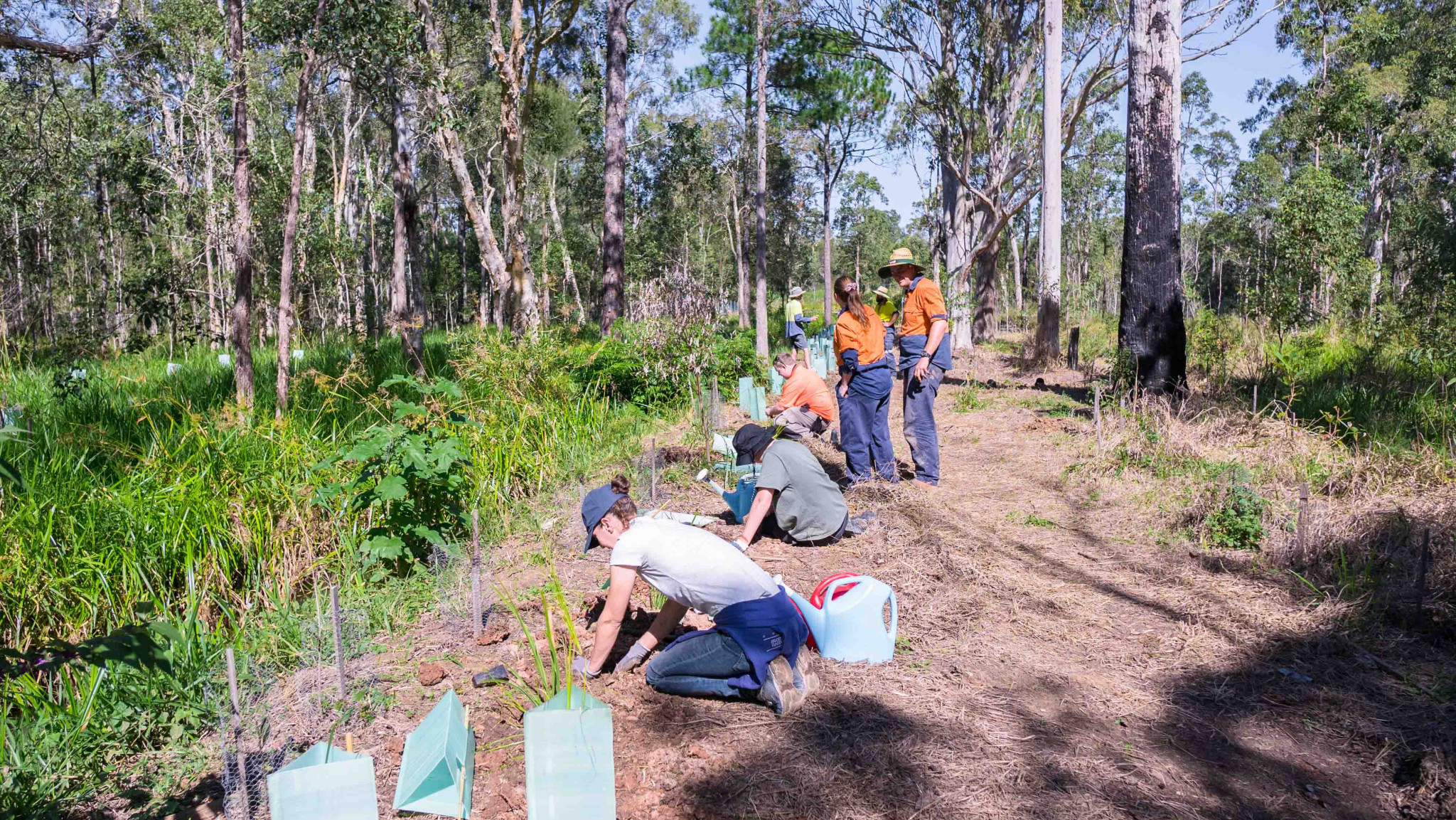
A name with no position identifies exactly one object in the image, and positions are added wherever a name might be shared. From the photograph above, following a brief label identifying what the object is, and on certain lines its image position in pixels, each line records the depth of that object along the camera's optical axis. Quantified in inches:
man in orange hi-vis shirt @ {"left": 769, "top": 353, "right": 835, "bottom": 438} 233.5
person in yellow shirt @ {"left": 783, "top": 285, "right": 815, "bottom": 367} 413.7
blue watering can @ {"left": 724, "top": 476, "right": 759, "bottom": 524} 214.4
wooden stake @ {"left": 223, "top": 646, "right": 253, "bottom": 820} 96.1
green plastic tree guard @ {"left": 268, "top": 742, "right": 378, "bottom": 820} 87.2
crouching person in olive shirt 194.9
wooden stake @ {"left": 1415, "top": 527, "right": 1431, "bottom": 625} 147.7
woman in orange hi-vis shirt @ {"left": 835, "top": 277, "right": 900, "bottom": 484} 229.8
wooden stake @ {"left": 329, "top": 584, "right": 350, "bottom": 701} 128.0
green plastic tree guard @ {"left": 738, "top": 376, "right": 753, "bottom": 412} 328.5
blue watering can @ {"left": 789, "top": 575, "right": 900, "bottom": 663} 143.9
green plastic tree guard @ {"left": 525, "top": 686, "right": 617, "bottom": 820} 95.0
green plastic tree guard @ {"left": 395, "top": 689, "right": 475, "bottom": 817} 97.3
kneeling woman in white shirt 130.6
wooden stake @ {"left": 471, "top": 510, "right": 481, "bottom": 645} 158.1
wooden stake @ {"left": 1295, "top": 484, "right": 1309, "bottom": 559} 173.0
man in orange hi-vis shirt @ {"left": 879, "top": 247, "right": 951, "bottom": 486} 234.2
